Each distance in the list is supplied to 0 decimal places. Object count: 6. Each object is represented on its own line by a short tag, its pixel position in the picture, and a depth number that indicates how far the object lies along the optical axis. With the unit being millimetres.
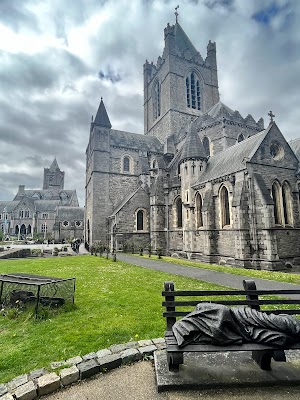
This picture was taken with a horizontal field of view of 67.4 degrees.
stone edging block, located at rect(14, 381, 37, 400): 2664
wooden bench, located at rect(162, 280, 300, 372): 2682
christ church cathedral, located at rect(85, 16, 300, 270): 15820
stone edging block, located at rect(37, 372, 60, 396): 2818
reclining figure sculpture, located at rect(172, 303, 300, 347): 2729
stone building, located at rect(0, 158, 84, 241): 55219
